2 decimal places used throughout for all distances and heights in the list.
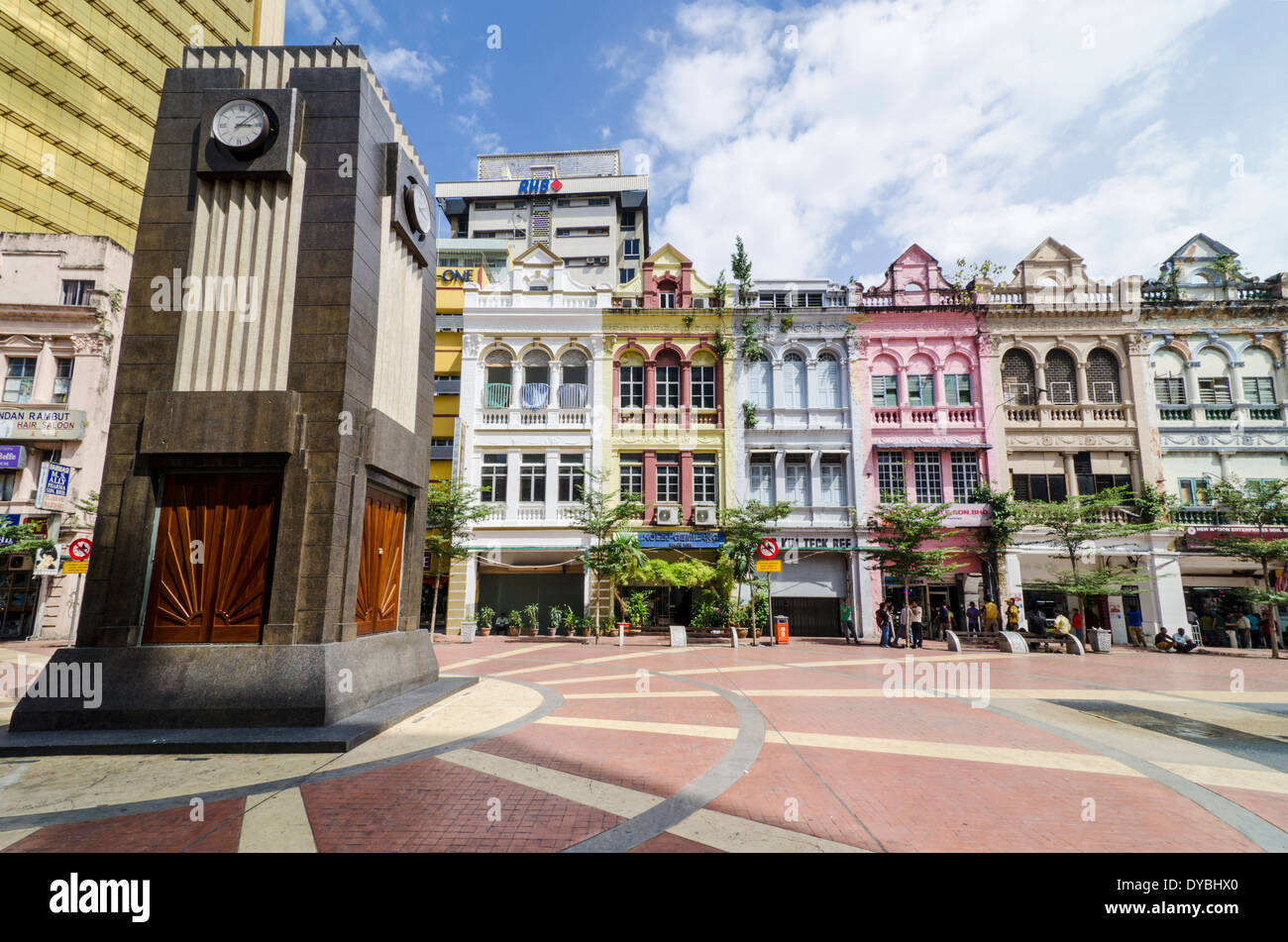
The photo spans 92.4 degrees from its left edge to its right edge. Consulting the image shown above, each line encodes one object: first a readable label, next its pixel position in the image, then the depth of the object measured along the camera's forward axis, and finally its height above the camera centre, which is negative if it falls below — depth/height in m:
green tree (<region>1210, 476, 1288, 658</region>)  20.73 +2.13
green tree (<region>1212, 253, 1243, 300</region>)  26.53 +13.08
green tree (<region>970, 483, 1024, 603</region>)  23.64 +1.80
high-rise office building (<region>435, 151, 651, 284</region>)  48.72 +28.69
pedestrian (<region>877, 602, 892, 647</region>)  20.95 -1.65
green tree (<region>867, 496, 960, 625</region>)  21.69 +1.18
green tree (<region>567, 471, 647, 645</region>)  21.52 +1.56
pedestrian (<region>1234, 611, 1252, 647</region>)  23.16 -1.98
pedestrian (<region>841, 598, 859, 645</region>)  24.02 -1.75
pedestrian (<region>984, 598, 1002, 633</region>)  22.18 -1.32
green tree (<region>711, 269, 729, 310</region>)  27.02 +12.26
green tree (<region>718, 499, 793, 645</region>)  22.17 +1.47
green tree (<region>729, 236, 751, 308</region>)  27.48 +13.42
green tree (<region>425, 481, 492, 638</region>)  23.53 +2.15
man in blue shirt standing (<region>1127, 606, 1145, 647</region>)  23.64 -2.00
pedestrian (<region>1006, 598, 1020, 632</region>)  23.38 -1.42
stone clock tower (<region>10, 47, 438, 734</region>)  6.95 +1.84
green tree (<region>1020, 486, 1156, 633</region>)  20.52 +1.63
